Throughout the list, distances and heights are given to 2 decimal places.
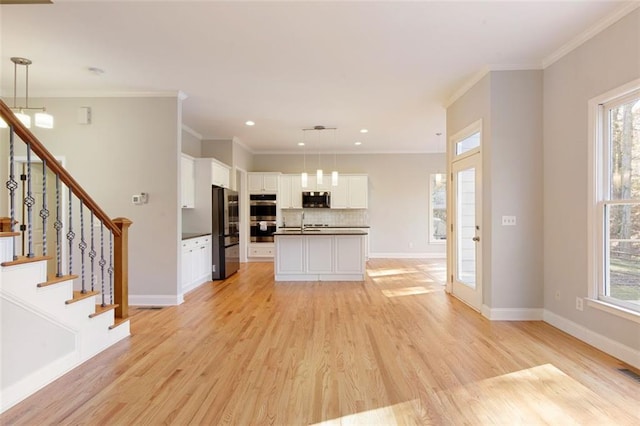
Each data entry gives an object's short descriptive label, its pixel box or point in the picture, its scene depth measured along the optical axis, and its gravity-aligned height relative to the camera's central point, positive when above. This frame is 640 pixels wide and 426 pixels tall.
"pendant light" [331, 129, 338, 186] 6.59 +1.31
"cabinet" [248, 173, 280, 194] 8.75 +0.80
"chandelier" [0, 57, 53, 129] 3.59 +1.03
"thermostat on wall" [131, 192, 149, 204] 4.62 +0.21
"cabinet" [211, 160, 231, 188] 6.33 +0.78
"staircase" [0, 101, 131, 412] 2.20 -0.76
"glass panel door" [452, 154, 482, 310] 4.21 -0.23
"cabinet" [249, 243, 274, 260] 8.50 -0.93
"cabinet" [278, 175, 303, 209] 8.88 +0.57
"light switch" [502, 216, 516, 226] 3.85 -0.10
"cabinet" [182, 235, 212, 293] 5.27 -0.82
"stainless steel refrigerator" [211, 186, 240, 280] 6.29 -0.37
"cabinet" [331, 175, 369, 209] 8.96 +0.55
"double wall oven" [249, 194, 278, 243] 8.62 -0.10
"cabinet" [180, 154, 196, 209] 5.72 +0.55
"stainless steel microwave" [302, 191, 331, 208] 8.88 +0.36
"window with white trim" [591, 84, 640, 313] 2.83 +0.10
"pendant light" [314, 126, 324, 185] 6.15 +0.77
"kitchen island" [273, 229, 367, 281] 6.21 -0.81
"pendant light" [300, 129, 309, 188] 6.44 +1.56
